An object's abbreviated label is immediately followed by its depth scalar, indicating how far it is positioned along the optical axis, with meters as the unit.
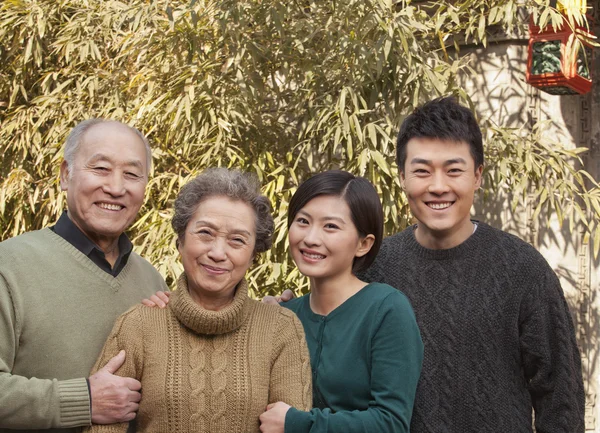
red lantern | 4.18
